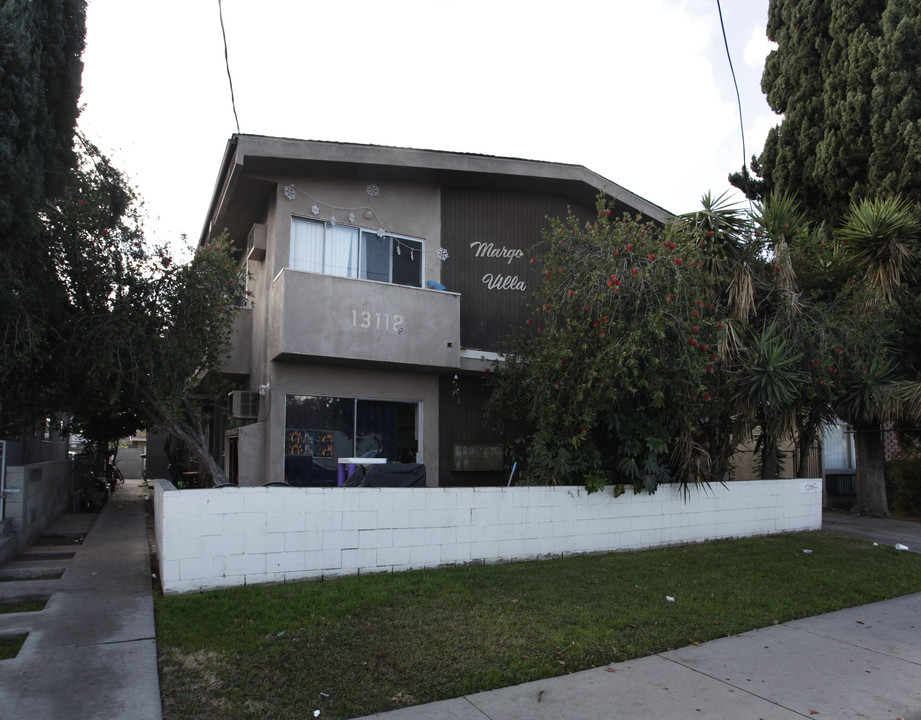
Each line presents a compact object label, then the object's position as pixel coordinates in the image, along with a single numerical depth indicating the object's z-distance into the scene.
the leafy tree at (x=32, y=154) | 5.59
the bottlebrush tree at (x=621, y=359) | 9.09
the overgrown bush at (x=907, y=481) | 15.93
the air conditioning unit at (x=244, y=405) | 11.46
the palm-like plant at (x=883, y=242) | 13.35
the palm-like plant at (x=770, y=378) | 10.38
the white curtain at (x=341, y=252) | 11.98
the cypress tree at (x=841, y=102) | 15.46
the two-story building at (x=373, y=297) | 11.13
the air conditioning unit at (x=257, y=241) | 12.21
